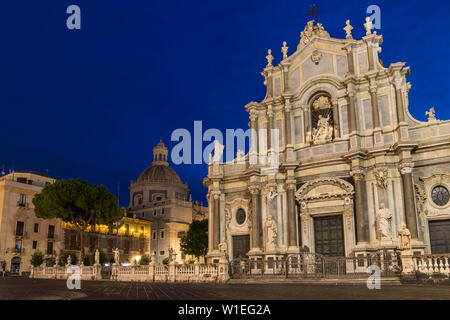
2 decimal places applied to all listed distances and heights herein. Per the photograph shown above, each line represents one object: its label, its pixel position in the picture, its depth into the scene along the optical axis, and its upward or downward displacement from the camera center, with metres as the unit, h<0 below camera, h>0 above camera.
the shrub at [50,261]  47.12 -1.78
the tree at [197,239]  51.93 +0.50
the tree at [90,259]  49.06 -1.67
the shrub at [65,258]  48.06 -1.47
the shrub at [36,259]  47.38 -1.51
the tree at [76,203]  37.62 +3.83
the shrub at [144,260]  60.00 -2.31
